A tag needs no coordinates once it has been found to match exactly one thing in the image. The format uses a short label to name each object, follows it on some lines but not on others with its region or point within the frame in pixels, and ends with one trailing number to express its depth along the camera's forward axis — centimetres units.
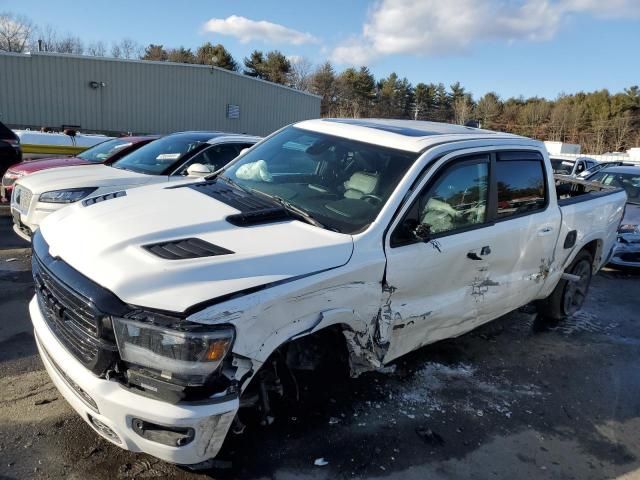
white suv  548
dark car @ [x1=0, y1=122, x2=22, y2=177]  874
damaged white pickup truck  218
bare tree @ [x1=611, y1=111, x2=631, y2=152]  6144
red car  704
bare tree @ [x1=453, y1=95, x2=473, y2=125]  6275
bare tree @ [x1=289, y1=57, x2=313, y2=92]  6297
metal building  2230
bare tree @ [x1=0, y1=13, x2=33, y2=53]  5816
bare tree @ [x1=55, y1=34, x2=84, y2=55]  6300
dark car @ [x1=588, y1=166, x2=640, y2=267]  756
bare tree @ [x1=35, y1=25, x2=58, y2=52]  5980
